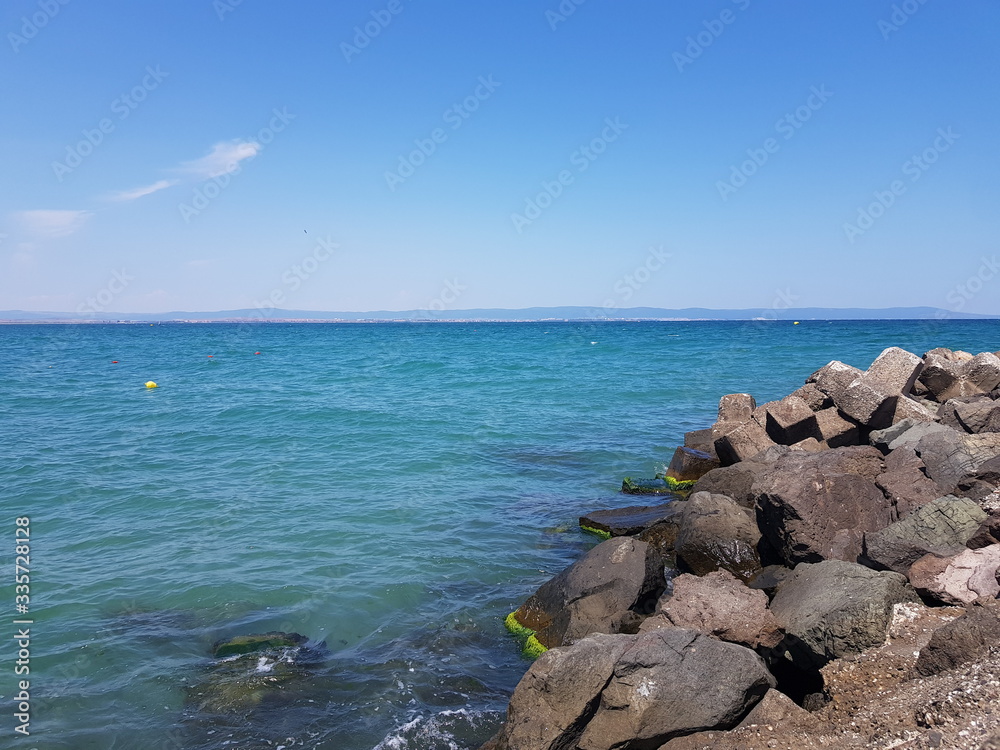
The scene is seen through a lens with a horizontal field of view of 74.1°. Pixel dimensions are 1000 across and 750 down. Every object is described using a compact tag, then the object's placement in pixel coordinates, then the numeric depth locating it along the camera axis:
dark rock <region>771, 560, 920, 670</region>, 4.80
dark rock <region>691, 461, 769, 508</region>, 9.55
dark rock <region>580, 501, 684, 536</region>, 9.52
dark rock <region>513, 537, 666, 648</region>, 6.63
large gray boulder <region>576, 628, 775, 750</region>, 4.49
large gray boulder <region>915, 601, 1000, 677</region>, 3.87
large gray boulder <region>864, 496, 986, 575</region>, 5.88
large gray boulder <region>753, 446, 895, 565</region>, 6.85
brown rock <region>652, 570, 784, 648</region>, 5.59
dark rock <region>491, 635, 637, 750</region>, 4.70
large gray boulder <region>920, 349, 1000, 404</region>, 12.75
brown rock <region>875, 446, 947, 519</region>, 7.17
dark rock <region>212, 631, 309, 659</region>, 6.98
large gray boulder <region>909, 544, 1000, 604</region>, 4.95
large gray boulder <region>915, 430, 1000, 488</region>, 7.48
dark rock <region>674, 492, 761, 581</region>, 7.77
